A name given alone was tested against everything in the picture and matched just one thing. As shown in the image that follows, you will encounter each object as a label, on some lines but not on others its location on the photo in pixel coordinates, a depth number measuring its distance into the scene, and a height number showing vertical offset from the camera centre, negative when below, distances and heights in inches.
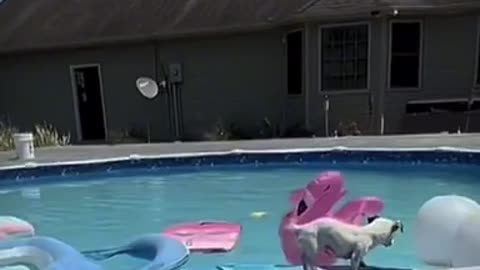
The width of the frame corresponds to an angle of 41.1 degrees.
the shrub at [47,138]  579.8 -75.7
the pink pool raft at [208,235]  234.1 -73.0
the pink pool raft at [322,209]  174.9 -45.6
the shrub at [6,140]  551.8 -71.6
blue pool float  175.3 -56.2
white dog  166.1 -50.6
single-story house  538.0 -16.2
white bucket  459.5 -64.4
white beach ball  167.2 -49.1
